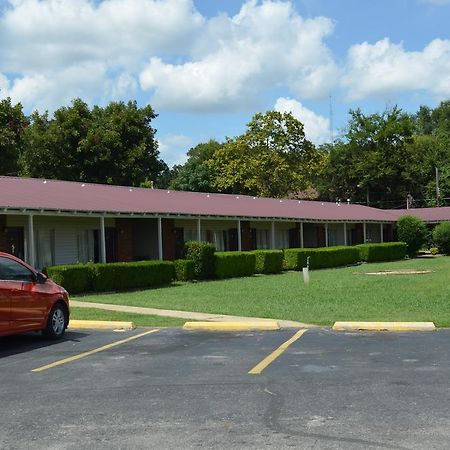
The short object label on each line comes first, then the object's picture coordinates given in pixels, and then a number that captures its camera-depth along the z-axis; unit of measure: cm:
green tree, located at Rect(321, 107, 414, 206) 6938
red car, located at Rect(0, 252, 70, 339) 1066
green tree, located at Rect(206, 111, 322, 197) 5922
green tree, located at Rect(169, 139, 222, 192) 7160
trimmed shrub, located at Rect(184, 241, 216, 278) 2811
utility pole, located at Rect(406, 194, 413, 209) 6775
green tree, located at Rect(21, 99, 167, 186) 4819
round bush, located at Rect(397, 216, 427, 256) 4869
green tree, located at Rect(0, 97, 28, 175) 4059
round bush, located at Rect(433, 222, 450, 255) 4988
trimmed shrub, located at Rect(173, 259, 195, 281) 2695
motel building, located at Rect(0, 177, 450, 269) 2411
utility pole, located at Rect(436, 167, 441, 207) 6762
